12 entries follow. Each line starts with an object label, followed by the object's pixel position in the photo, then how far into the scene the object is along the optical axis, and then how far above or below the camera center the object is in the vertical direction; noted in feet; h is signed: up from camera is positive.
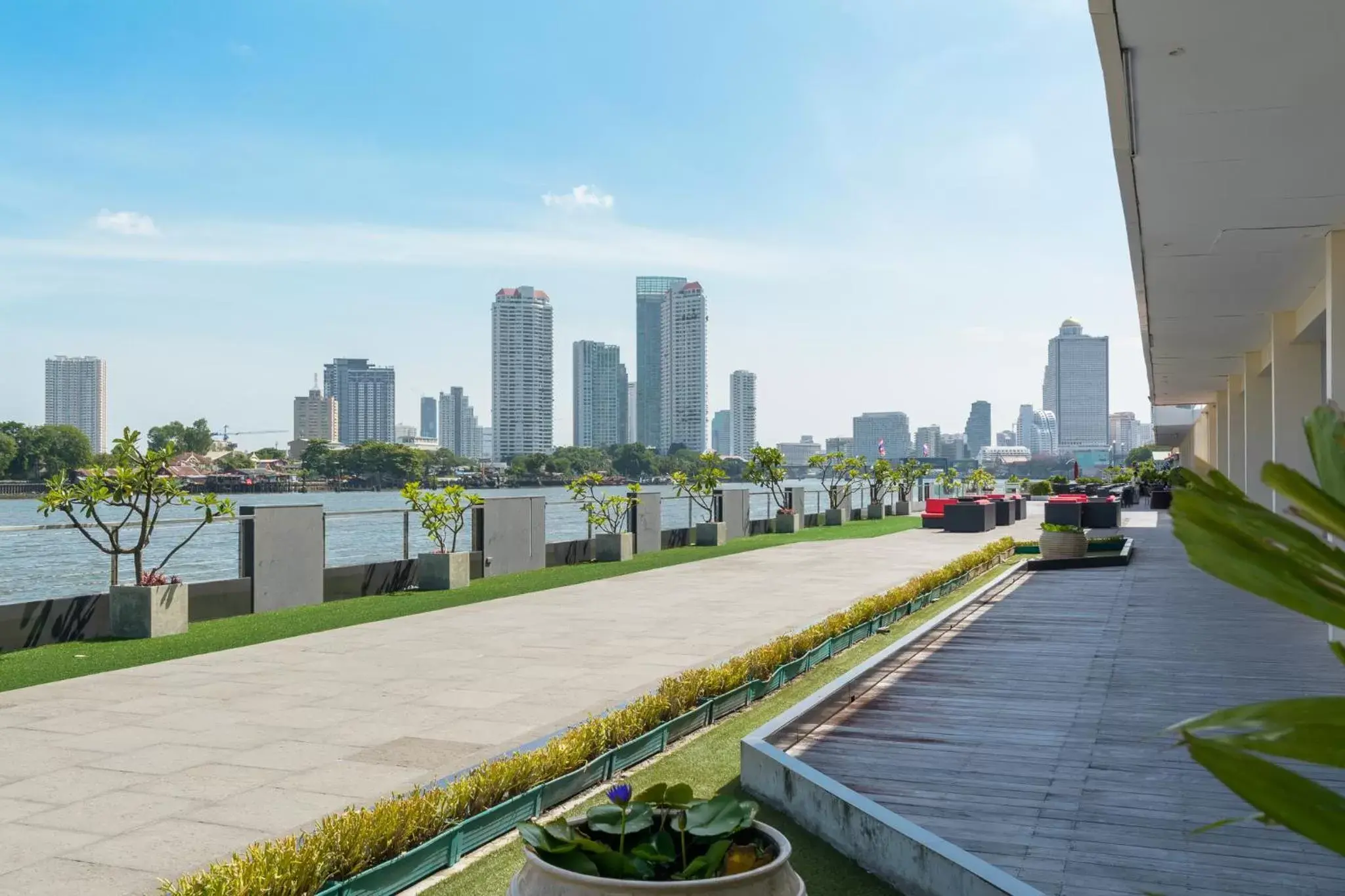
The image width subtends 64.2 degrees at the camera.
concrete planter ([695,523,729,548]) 74.49 -5.45
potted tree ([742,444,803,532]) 91.40 -1.78
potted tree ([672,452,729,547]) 74.49 -2.32
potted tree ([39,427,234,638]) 33.30 -1.78
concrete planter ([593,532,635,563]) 60.95 -5.26
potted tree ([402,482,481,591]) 47.62 -3.42
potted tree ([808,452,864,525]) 106.01 -2.03
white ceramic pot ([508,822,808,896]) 7.45 -3.04
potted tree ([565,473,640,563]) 61.00 -3.48
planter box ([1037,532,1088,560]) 50.60 -4.28
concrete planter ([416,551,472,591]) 47.60 -5.15
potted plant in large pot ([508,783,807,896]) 7.61 -2.99
